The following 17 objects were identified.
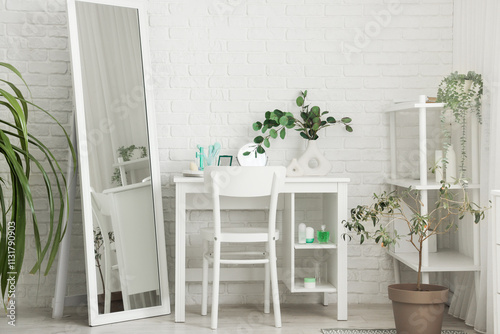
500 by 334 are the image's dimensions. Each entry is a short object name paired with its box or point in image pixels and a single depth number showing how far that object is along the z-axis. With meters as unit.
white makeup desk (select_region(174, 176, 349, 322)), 3.06
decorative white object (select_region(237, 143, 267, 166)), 3.33
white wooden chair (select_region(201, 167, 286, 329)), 2.82
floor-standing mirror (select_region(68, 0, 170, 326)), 3.02
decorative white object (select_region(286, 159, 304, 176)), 3.25
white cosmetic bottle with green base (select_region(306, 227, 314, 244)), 3.14
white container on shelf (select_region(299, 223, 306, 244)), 3.15
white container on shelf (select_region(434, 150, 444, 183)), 3.05
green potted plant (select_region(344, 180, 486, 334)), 2.66
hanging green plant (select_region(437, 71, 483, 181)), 2.92
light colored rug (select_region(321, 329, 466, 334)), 2.85
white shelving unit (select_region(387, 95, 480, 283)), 2.92
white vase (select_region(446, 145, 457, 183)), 3.05
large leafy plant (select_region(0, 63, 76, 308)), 2.30
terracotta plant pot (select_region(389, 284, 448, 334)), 2.65
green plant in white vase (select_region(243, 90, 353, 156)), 3.34
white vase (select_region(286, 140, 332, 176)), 3.30
